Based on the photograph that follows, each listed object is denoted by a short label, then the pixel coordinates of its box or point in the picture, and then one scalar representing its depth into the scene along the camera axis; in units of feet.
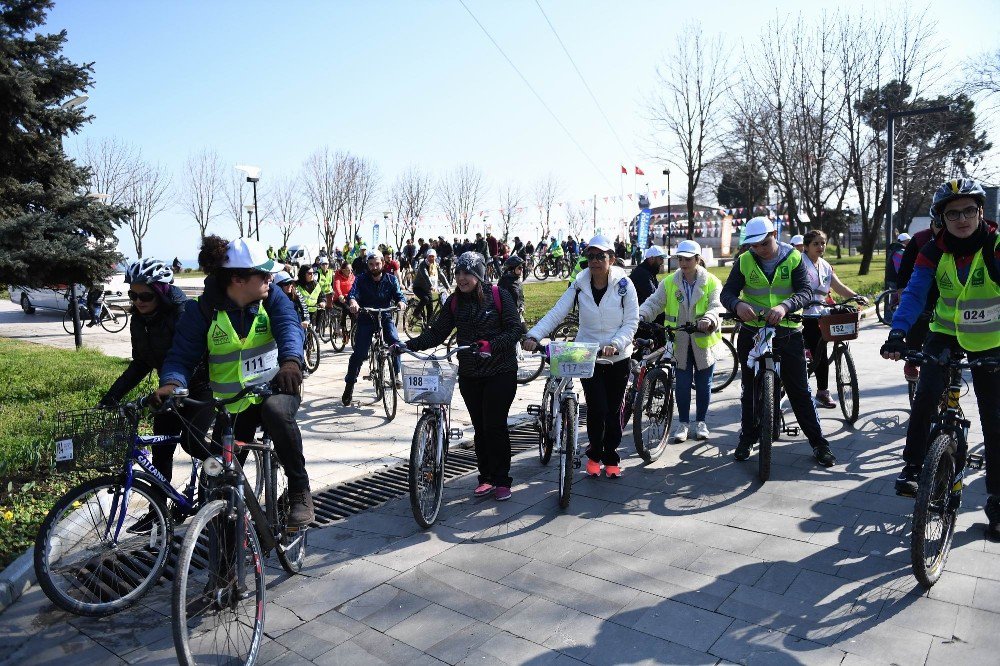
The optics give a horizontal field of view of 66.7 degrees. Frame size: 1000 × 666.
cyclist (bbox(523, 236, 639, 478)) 18.48
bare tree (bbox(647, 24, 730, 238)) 92.27
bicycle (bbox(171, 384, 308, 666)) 10.89
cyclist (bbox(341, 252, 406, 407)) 29.53
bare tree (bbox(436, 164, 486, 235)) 174.40
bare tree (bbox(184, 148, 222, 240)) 146.30
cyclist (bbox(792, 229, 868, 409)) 24.49
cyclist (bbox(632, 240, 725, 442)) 21.88
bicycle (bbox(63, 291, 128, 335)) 62.85
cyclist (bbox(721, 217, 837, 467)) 19.43
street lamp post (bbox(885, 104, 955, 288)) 66.49
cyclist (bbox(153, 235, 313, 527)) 12.60
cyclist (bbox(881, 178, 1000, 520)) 13.61
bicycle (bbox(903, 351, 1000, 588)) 12.21
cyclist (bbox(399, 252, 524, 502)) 17.52
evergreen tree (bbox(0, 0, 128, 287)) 25.41
